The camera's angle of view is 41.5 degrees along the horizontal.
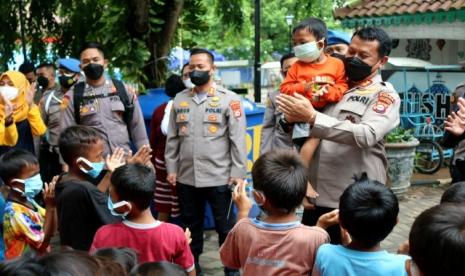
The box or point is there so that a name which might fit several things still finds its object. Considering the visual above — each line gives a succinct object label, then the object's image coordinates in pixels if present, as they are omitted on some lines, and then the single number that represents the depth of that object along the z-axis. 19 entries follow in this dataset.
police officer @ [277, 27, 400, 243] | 3.26
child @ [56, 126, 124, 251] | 3.33
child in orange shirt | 3.49
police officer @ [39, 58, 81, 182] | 5.91
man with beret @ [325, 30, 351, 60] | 4.65
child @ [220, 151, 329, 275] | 2.70
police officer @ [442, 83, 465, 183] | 3.88
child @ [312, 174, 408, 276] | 2.54
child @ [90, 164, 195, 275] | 2.99
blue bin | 6.19
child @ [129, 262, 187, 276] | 2.02
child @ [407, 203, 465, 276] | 1.72
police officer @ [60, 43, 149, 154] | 4.82
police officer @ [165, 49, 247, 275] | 4.90
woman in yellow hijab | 5.20
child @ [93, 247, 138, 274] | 2.26
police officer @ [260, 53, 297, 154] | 4.57
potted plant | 8.09
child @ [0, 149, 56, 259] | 3.56
